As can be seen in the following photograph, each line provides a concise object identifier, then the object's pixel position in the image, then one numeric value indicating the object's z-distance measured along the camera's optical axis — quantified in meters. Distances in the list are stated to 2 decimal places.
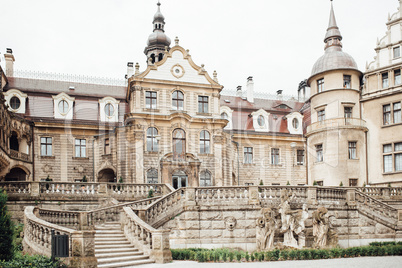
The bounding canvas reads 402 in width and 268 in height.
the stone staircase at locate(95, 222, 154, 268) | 16.03
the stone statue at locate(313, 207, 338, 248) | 21.16
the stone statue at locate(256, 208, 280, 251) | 20.47
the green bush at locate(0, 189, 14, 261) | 13.21
